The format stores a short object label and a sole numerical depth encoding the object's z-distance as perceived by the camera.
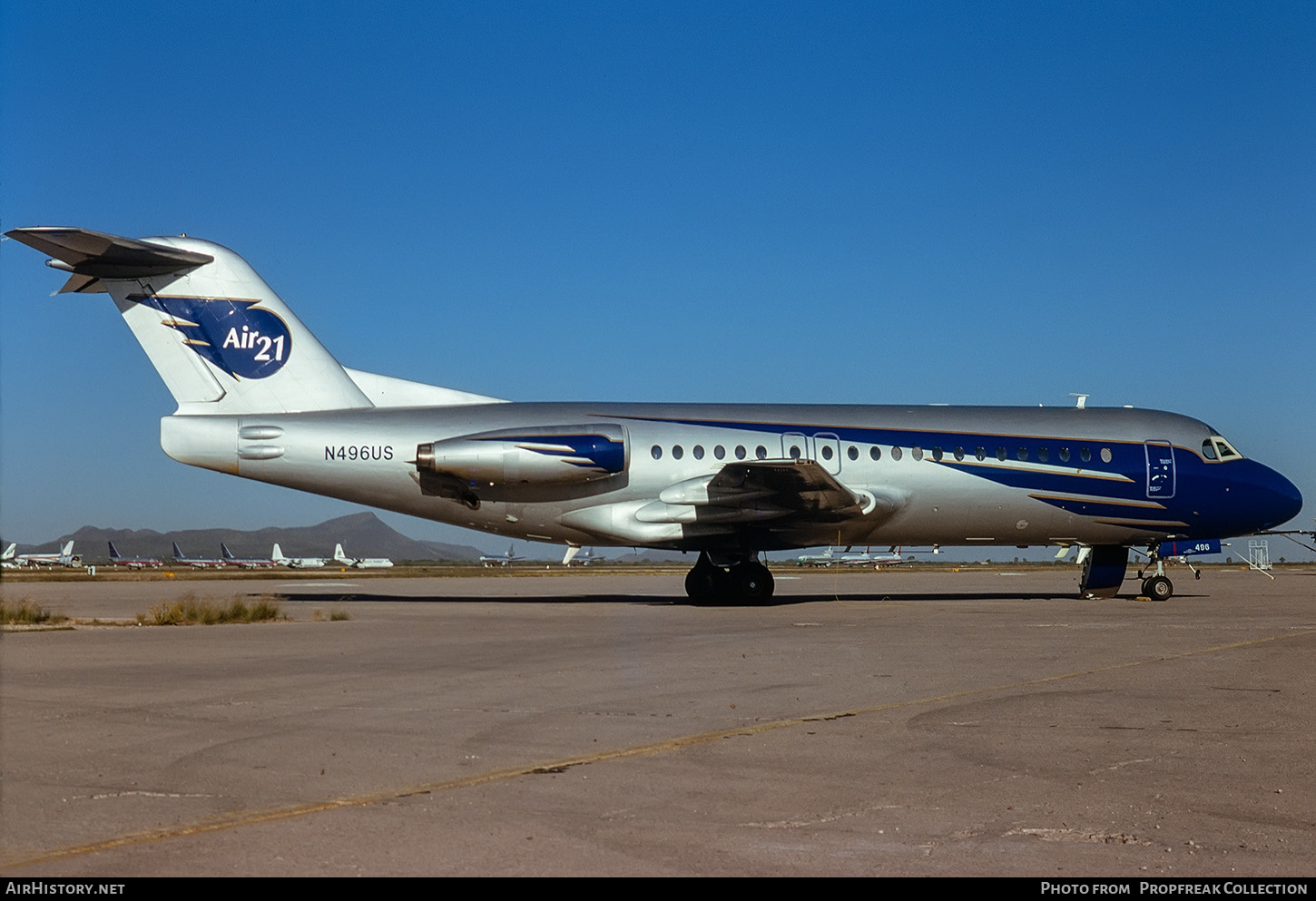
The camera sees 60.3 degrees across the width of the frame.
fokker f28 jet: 22.31
